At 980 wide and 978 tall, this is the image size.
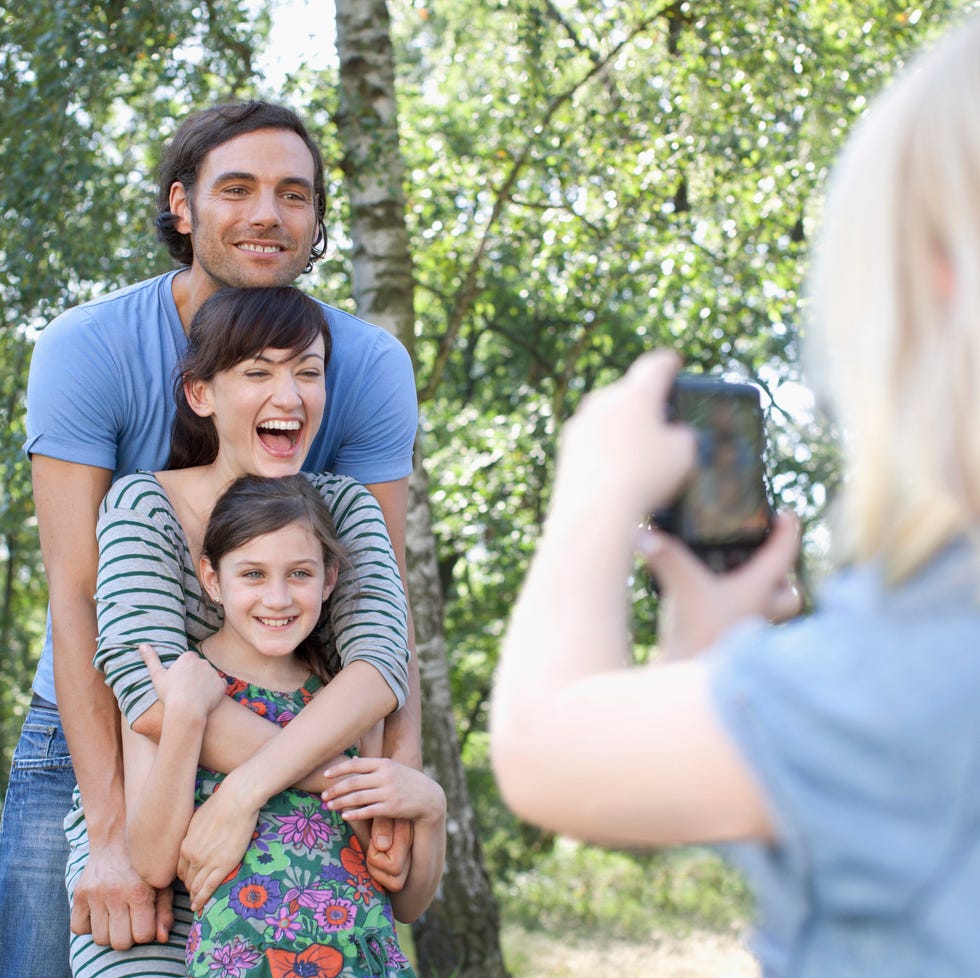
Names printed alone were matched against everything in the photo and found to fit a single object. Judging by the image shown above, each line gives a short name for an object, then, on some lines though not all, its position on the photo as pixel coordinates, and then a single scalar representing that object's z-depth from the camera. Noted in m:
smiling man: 2.36
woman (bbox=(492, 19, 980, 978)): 0.91
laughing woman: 2.16
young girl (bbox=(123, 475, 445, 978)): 2.06
